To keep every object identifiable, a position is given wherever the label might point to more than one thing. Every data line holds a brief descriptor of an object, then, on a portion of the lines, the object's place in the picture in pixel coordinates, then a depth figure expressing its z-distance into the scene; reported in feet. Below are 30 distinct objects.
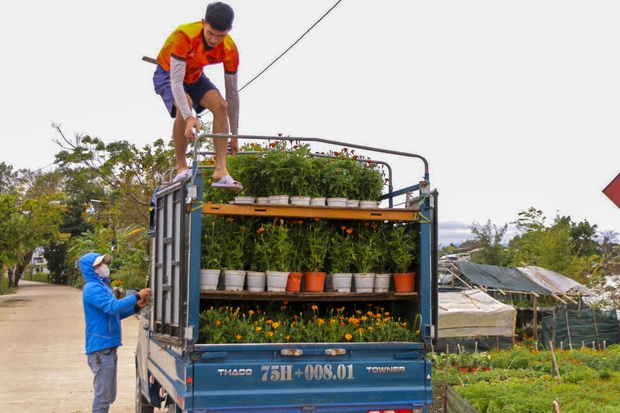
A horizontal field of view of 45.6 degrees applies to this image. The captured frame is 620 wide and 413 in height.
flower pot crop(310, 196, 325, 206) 20.35
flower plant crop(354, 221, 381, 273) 20.51
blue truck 17.67
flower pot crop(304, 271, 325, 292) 19.90
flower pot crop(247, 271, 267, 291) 19.47
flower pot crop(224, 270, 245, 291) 19.08
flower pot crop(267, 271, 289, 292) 19.43
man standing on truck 20.13
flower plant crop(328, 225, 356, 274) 20.56
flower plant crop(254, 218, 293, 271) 19.66
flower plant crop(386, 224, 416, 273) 20.45
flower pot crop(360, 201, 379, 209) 20.89
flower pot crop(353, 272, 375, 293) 20.18
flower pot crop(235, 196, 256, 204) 19.71
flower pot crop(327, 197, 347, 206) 20.53
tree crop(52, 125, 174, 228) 90.17
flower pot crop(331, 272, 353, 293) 20.11
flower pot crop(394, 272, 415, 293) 20.33
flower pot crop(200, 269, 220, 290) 18.70
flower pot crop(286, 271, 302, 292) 19.75
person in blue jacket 22.94
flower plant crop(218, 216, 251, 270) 19.52
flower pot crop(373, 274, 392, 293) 20.39
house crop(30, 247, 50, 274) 336.53
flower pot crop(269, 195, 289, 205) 19.97
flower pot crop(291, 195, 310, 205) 20.13
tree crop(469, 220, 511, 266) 111.86
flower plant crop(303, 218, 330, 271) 20.21
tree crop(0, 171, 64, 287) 120.98
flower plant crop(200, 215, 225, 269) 19.25
